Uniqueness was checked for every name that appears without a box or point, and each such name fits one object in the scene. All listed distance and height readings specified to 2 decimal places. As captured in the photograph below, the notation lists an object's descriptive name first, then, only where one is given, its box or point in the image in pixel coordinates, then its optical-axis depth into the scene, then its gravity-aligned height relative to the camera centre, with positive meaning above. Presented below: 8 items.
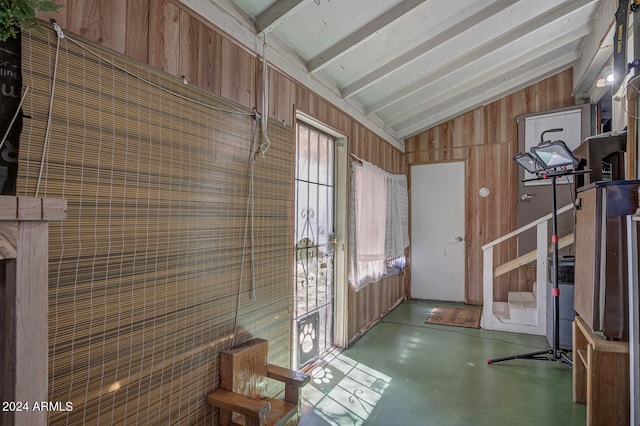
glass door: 2.59 -0.25
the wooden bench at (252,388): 1.47 -0.85
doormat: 3.92 -1.25
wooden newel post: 0.57 -0.17
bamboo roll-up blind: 1.03 -0.06
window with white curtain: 3.24 -0.07
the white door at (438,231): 4.91 -0.23
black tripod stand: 2.66 -0.84
